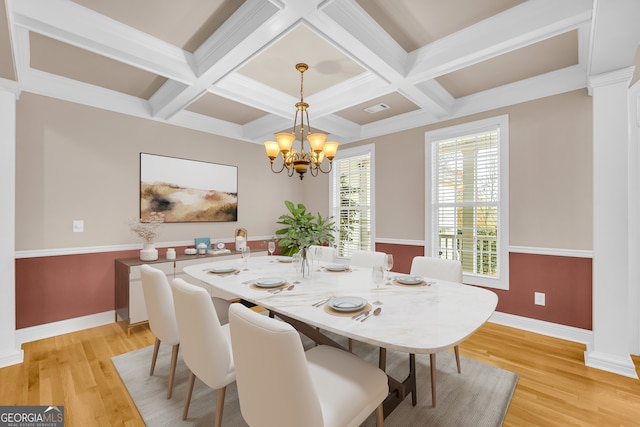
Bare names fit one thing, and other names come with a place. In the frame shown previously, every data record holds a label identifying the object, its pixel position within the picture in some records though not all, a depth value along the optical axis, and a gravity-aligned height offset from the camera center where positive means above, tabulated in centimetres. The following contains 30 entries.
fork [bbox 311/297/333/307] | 164 -51
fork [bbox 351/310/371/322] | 143 -51
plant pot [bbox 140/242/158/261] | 337 -45
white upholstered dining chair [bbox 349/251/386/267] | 293 -47
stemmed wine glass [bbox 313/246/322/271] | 268 -40
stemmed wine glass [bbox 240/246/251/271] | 267 -36
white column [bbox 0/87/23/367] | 246 -12
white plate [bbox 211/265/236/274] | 245 -47
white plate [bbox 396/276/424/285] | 205 -48
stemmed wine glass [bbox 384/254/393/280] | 207 -35
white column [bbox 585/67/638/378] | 236 -10
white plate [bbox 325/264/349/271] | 255 -48
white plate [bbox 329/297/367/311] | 153 -49
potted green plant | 211 -15
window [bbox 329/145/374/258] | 471 +25
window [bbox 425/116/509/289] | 335 +18
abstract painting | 366 +34
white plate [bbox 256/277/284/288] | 200 -48
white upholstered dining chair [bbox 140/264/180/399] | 195 -64
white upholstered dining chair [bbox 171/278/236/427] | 149 -67
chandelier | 246 +57
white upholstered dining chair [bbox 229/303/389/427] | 104 -68
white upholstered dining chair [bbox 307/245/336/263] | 328 -46
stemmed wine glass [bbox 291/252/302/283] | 234 -38
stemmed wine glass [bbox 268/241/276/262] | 268 -30
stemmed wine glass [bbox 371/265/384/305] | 181 -38
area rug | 181 -128
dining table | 126 -51
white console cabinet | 306 -76
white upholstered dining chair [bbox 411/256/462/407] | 240 -48
